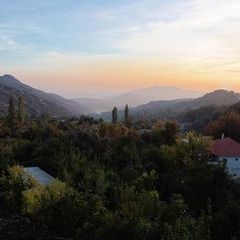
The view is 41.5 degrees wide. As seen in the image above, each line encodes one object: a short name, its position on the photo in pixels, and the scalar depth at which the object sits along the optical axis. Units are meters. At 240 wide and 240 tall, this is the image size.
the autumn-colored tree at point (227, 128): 39.12
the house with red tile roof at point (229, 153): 30.36
